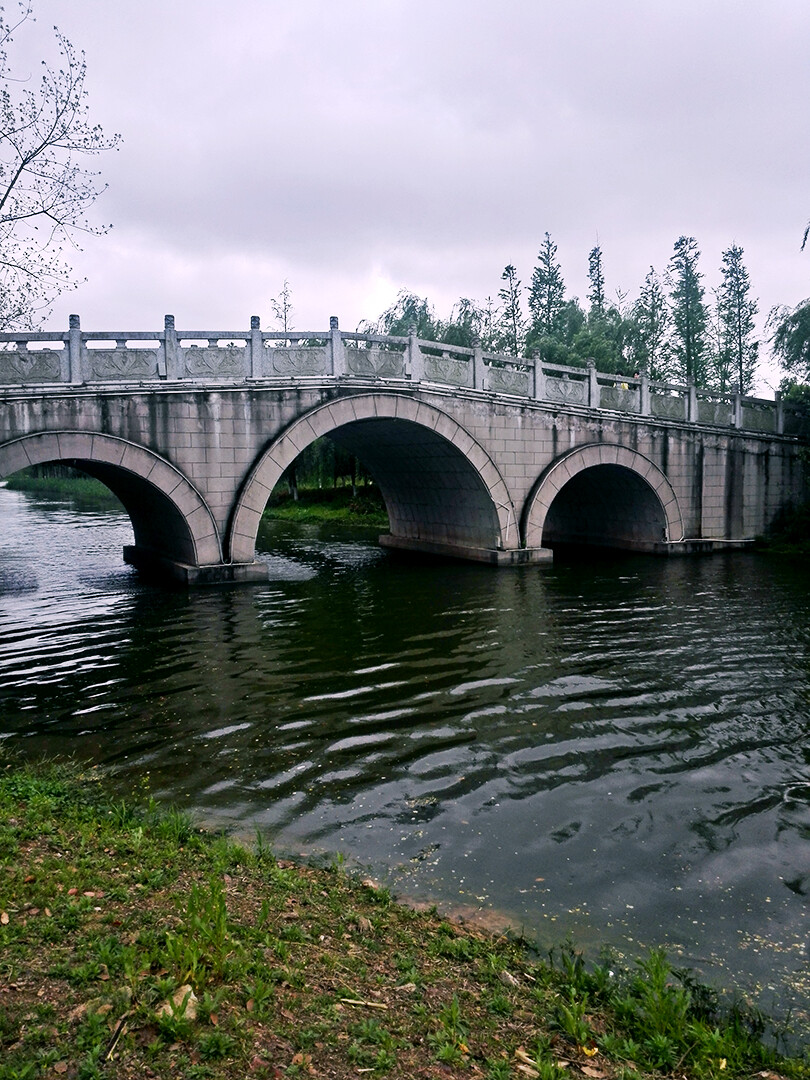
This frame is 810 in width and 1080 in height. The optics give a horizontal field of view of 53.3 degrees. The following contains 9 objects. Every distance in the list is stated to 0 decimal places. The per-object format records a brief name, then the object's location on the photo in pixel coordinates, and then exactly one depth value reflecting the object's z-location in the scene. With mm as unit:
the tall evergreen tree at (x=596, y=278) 46938
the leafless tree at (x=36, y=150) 9896
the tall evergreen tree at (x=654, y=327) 37062
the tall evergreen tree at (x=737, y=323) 36000
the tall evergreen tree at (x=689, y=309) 35906
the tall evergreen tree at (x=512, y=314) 40344
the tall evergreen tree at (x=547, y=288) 43000
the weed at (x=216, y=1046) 3006
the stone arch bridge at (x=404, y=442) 13828
